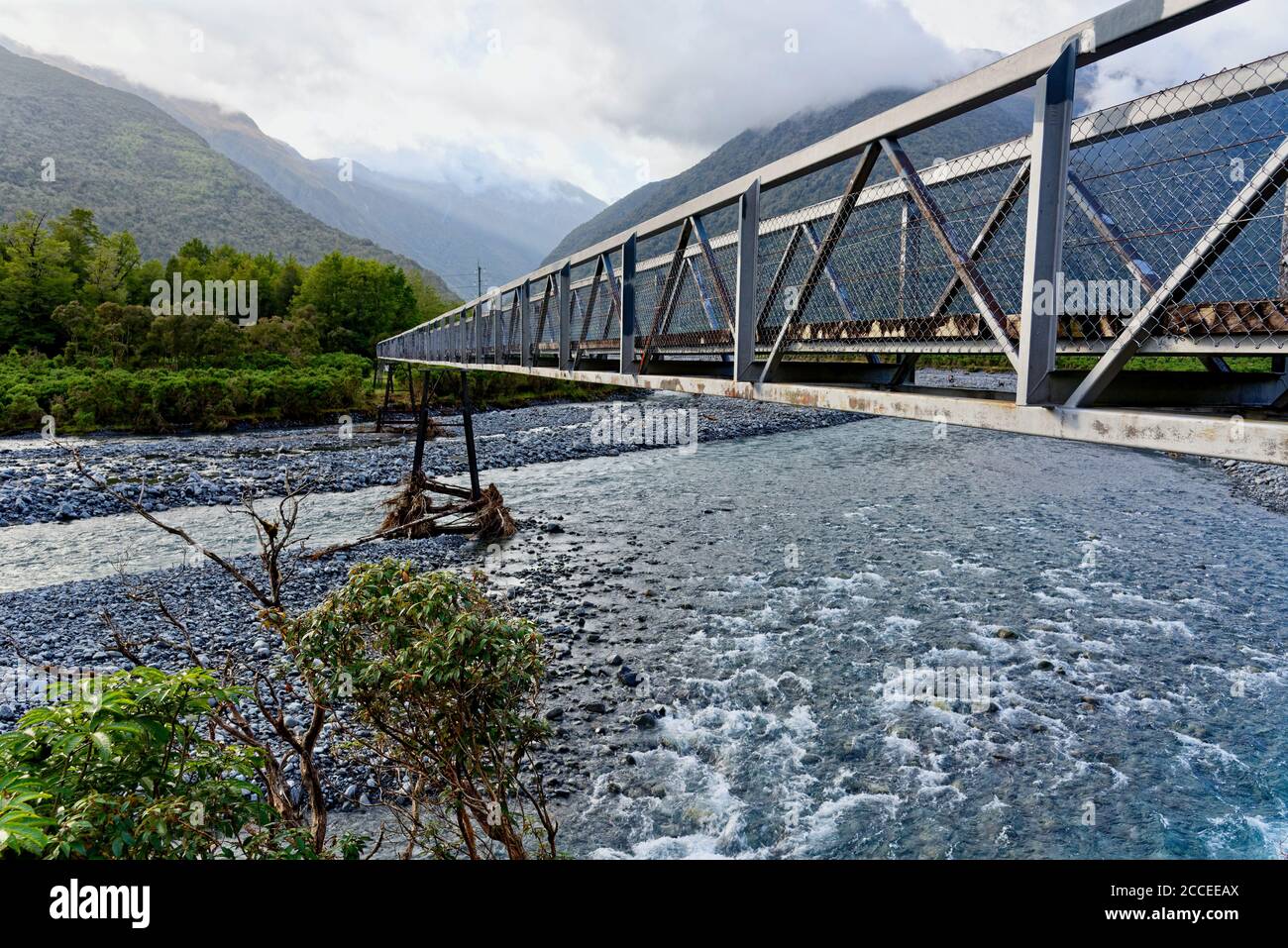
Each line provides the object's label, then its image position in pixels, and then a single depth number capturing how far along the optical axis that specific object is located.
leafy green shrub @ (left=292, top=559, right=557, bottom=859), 4.31
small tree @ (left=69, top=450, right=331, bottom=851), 4.23
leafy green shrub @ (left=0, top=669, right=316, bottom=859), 2.60
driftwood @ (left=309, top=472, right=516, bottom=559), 15.32
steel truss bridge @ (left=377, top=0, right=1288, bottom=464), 2.70
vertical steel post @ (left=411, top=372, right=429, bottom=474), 16.94
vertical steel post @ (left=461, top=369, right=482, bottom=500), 16.70
